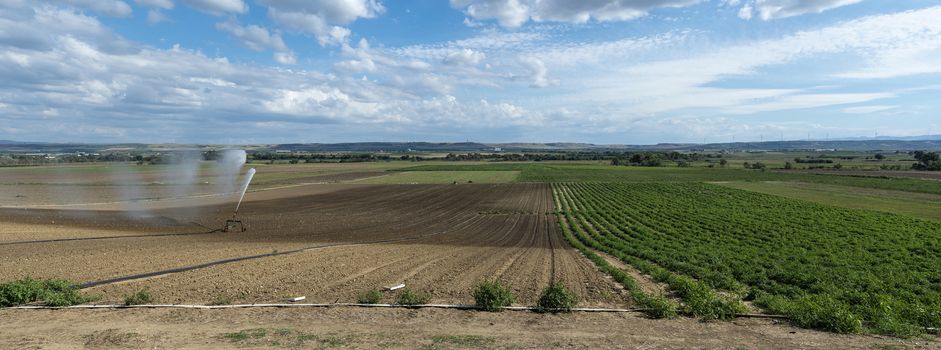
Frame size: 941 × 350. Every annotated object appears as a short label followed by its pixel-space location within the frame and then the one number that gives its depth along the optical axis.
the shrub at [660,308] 11.31
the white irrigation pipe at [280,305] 11.86
